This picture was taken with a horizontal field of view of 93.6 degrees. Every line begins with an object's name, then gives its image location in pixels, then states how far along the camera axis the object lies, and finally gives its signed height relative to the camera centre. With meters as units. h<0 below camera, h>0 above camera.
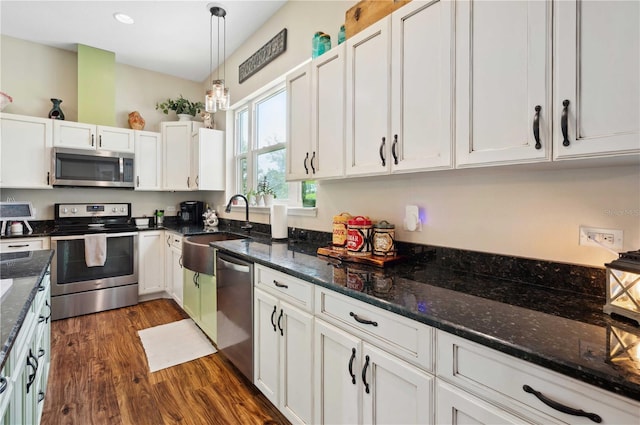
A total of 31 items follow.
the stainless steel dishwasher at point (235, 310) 1.90 -0.68
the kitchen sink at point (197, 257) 2.44 -0.40
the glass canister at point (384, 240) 1.65 -0.17
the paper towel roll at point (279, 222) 2.57 -0.10
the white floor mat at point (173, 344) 2.36 -1.16
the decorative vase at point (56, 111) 3.36 +1.10
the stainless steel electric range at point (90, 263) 3.11 -0.58
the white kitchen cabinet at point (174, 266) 3.27 -0.65
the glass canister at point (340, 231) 1.90 -0.14
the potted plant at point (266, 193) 2.96 +0.17
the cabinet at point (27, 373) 0.87 -0.59
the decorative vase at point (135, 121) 3.82 +1.13
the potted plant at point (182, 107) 3.98 +1.39
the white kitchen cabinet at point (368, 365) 0.98 -0.58
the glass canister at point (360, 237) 1.71 -0.16
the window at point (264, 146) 2.96 +0.71
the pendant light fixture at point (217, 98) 2.34 +0.88
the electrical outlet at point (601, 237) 1.06 -0.10
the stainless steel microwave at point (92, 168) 3.23 +0.47
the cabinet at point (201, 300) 2.46 -0.81
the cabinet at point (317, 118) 1.78 +0.60
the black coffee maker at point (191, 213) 4.20 -0.04
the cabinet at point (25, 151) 3.01 +0.60
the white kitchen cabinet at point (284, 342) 1.46 -0.71
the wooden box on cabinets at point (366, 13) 1.55 +1.07
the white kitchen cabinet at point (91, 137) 3.25 +0.84
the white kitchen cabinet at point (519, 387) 0.63 -0.43
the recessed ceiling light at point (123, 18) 2.90 +1.89
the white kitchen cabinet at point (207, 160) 3.66 +0.62
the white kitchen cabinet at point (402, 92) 1.27 +0.56
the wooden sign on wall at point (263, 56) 2.73 +1.54
